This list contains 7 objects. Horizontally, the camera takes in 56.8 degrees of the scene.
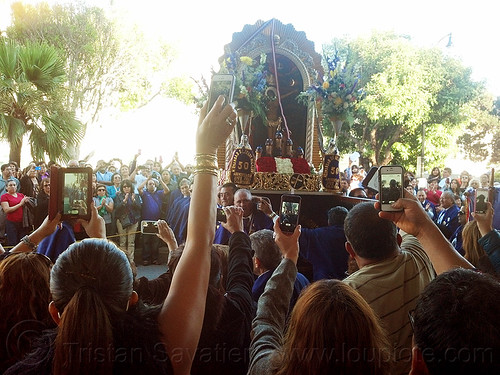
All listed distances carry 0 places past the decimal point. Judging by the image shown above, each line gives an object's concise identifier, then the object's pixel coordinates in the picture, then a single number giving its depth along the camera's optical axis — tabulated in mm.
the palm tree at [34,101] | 9195
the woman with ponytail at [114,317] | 1269
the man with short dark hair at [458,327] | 1078
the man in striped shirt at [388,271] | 1989
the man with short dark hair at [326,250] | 4082
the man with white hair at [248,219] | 4938
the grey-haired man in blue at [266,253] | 2949
